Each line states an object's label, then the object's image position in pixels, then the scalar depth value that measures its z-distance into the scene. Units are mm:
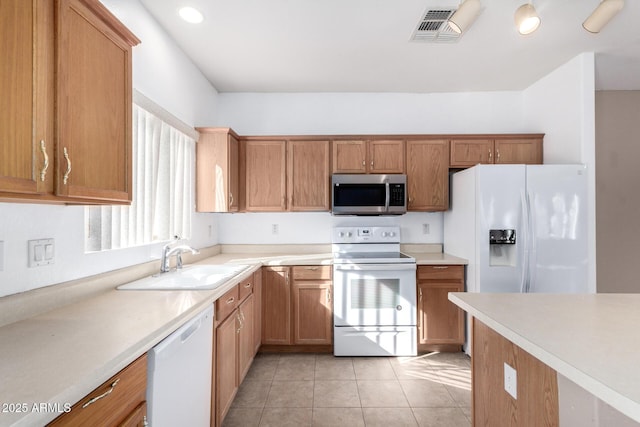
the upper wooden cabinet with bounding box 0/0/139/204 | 877
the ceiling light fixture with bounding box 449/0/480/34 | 1833
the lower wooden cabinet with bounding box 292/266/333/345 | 2885
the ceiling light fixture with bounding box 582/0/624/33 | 1815
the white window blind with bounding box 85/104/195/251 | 1702
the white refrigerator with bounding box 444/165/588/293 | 2527
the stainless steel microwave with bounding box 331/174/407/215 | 3066
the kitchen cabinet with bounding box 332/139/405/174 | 3166
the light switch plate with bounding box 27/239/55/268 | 1244
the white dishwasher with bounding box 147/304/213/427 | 1101
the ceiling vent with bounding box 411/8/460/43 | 2070
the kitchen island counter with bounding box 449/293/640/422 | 694
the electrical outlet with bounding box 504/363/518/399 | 1118
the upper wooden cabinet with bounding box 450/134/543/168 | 3127
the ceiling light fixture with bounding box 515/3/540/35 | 1785
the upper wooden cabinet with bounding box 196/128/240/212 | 2799
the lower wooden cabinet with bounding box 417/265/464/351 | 2855
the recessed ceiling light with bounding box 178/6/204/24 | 2043
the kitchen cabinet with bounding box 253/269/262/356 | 2658
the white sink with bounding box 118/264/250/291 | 1723
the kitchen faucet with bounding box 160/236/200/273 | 2068
